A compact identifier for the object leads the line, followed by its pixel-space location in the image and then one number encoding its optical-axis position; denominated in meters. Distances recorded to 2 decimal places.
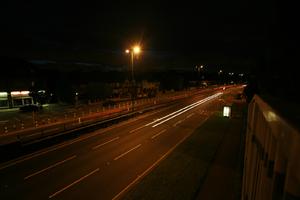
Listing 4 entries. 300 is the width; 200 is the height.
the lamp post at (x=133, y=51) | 32.52
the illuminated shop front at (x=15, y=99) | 51.08
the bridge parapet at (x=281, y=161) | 1.59
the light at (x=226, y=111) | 36.78
